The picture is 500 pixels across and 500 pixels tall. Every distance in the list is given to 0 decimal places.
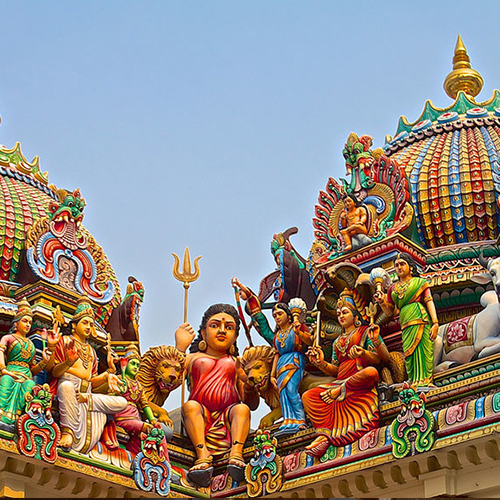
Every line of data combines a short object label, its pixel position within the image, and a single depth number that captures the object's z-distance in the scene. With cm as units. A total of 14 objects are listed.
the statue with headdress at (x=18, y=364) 1666
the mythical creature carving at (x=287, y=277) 2162
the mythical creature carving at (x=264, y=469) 1792
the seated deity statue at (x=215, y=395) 1884
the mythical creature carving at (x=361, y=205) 2025
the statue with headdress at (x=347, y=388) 1734
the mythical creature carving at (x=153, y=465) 1791
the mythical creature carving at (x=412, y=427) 1608
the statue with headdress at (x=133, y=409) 1841
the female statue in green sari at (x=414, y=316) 1734
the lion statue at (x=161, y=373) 1986
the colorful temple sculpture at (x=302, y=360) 1645
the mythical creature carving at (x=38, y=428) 1630
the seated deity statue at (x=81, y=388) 1731
